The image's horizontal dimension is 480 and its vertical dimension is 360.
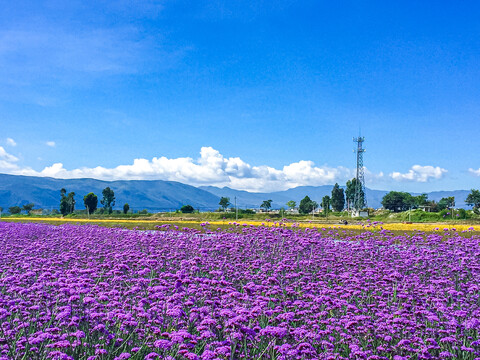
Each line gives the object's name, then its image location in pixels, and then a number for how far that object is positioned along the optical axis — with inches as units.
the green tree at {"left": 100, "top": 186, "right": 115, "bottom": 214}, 5016.2
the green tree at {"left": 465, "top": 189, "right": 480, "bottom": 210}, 4768.2
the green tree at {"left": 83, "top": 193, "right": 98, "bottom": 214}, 3825.5
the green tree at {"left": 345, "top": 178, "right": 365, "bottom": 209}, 5841.5
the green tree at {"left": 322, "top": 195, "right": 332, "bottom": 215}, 4265.8
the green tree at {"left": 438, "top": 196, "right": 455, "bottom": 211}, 4209.6
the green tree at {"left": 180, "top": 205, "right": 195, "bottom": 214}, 3334.2
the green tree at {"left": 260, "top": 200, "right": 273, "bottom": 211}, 5034.9
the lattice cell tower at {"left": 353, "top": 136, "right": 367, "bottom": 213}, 4036.9
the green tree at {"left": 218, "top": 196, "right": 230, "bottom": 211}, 5118.1
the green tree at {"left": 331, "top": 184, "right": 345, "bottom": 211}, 5532.0
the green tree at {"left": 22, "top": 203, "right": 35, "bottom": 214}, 4446.4
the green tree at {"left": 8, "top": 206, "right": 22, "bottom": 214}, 4067.4
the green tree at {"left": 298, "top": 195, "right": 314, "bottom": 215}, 4940.0
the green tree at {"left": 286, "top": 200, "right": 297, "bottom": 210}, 4761.8
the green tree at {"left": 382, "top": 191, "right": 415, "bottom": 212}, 5685.0
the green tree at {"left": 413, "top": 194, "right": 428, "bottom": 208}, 5141.7
